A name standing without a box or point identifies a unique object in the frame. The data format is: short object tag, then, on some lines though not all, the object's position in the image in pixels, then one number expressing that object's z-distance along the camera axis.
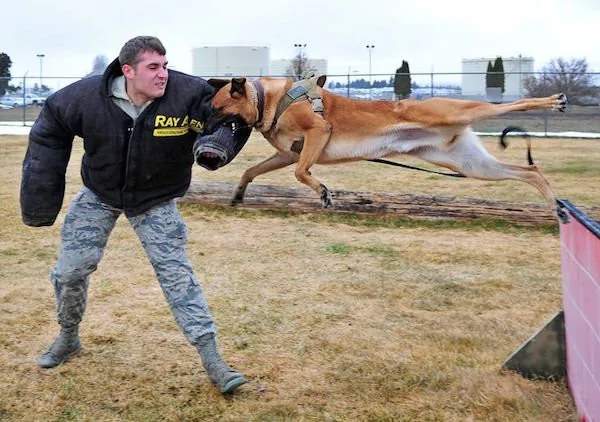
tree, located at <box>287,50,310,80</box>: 41.13
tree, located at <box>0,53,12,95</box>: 42.55
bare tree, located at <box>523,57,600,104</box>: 25.73
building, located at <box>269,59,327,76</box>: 43.83
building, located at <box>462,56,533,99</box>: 29.09
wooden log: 8.34
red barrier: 2.86
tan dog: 5.67
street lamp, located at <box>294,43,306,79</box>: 40.78
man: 3.54
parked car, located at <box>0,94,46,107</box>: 32.19
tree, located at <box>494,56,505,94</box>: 28.31
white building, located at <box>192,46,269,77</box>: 41.97
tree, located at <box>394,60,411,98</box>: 26.97
